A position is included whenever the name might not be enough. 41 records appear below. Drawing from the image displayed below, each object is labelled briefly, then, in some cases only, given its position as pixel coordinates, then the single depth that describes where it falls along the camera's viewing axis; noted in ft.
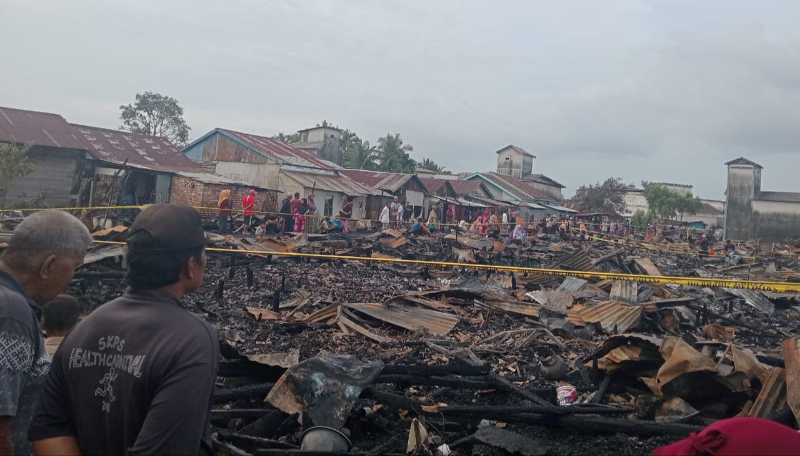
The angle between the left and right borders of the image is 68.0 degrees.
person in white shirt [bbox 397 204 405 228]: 94.17
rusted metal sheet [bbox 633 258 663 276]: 57.72
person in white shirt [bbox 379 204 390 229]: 84.94
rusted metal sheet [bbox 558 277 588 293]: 41.54
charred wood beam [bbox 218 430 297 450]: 13.37
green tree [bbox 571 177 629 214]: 183.01
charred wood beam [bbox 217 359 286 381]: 16.62
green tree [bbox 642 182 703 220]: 181.98
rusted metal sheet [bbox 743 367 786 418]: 15.08
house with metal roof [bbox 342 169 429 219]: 111.96
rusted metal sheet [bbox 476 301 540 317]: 34.47
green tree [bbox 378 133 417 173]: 168.14
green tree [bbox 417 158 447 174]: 202.53
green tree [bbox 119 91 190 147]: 171.94
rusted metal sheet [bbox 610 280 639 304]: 39.01
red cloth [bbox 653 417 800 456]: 5.69
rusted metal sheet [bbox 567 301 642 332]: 31.73
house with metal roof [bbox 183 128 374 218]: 100.89
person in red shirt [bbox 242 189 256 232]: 66.69
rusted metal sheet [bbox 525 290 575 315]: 36.11
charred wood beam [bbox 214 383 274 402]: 15.65
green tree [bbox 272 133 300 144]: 163.32
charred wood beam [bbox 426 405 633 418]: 15.40
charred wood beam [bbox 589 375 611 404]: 18.03
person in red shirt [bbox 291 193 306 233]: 71.15
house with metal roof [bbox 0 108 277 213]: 75.77
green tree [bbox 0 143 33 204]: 67.51
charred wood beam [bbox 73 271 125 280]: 30.25
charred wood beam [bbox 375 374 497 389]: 17.33
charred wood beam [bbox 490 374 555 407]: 16.65
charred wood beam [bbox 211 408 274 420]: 14.73
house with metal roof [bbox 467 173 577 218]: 154.57
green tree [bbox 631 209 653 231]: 158.28
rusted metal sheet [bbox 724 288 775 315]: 43.01
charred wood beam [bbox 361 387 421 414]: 15.81
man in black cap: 6.05
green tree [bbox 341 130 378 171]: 164.66
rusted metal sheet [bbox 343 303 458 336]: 29.68
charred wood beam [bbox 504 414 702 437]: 14.60
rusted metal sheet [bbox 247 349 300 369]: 16.46
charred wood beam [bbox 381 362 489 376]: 17.37
